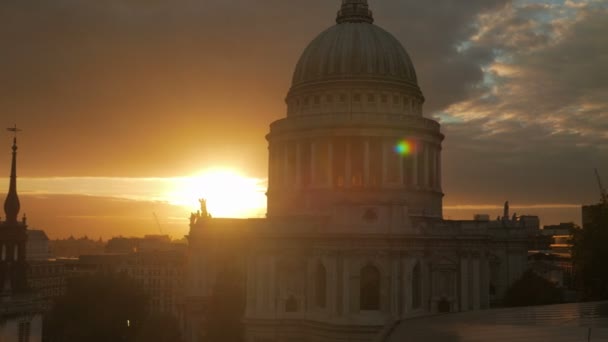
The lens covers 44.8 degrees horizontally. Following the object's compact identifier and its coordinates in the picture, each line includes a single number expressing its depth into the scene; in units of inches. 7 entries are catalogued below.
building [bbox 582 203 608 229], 2674.7
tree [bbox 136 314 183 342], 3243.1
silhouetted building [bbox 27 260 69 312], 5684.1
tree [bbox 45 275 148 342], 3193.9
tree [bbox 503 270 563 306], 3065.9
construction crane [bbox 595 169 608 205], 2878.9
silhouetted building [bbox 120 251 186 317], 6579.7
